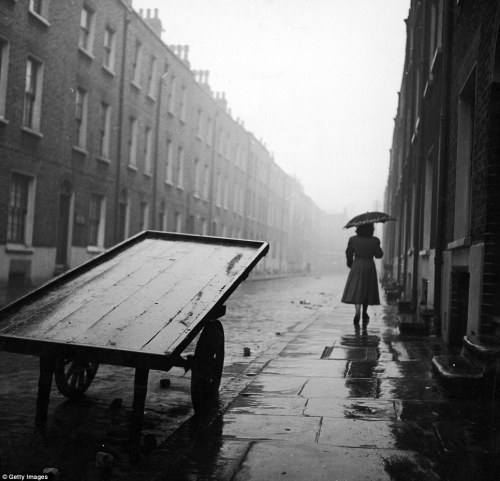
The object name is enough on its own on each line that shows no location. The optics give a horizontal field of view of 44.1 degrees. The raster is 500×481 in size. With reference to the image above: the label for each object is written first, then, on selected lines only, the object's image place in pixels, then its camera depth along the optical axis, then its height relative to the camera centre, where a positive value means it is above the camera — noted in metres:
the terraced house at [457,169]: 5.61 +1.34
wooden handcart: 3.64 -0.38
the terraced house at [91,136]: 16.78 +4.34
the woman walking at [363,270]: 10.27 +0.00
